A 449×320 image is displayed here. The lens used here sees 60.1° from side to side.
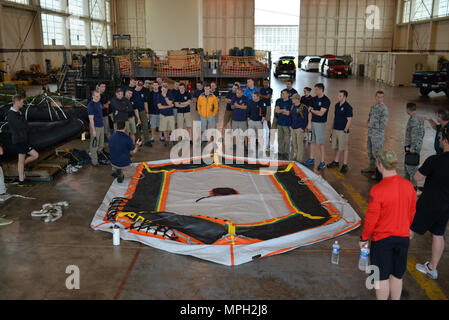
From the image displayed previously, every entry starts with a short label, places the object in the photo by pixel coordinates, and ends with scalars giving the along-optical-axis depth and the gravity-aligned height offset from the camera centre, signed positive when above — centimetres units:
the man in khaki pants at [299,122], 952 -89
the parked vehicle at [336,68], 3481 +151
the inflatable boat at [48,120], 910 -98
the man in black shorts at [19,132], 782 -97
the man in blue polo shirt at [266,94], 1120 -27
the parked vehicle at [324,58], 3794 +256
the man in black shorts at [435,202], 452 -137
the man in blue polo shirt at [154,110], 1150 -78
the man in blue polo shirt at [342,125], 889 -92
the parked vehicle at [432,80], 2206 +30
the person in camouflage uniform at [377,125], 841 -85
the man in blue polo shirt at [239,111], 1073 -72
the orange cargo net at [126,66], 2155 +101
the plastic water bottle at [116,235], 573 -219
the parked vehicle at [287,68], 3384 +146
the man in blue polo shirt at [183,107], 1148 -65
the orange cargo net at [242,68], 2203 +95
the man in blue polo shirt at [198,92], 1220 -23
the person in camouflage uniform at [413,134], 755 -95
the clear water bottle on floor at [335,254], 514 -223
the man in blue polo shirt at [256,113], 1062 -76
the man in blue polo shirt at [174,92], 1144 -22
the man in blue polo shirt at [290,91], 1012 -16
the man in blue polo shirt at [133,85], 1140 -2
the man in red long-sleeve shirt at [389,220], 376 -131
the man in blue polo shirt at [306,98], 1028 -34
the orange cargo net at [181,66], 2170 +103
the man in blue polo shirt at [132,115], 1032 -84
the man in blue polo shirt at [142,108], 1130 -69
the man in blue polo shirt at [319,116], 920 -73
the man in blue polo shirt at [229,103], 1126 -55
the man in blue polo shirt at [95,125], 942 -100
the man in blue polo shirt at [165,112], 1130 -79
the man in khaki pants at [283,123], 1002 -99
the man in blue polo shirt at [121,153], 805 -142
